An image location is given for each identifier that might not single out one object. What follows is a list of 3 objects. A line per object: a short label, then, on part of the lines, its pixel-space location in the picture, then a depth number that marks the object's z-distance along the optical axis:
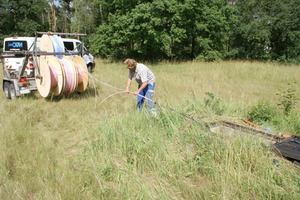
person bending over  5.32
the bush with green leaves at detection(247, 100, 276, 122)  5.28
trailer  6.94
